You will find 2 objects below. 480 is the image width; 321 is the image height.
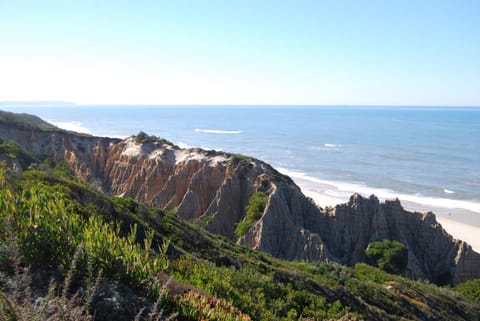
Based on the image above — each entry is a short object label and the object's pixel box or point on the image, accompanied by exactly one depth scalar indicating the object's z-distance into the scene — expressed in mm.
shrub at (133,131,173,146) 47894
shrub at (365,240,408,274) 28469
